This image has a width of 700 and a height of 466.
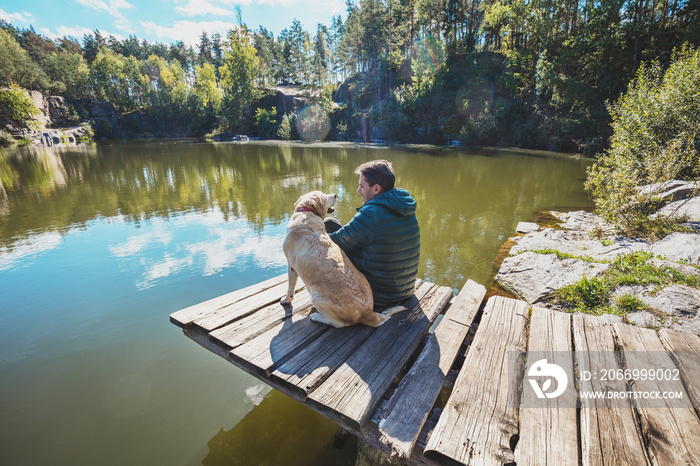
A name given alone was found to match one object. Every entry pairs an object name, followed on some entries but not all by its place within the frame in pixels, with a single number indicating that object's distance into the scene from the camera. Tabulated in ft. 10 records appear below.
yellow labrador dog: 9.39
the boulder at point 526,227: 28.22
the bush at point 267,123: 187.73
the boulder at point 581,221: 25.78
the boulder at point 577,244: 18.75
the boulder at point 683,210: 20.55
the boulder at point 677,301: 12.06
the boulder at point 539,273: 16.72
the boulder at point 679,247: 15.87
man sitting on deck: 9.68
